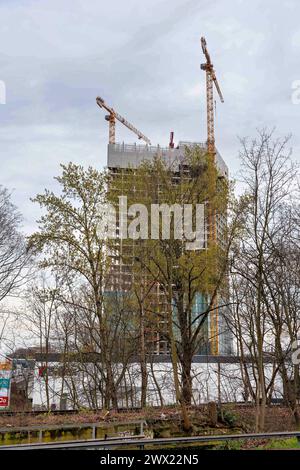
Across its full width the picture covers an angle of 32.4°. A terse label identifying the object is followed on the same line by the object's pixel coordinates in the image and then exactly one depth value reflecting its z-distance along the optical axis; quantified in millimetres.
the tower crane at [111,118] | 138525
